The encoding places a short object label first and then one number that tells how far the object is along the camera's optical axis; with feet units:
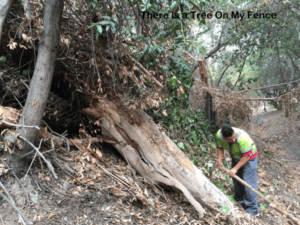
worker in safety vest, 13.71
